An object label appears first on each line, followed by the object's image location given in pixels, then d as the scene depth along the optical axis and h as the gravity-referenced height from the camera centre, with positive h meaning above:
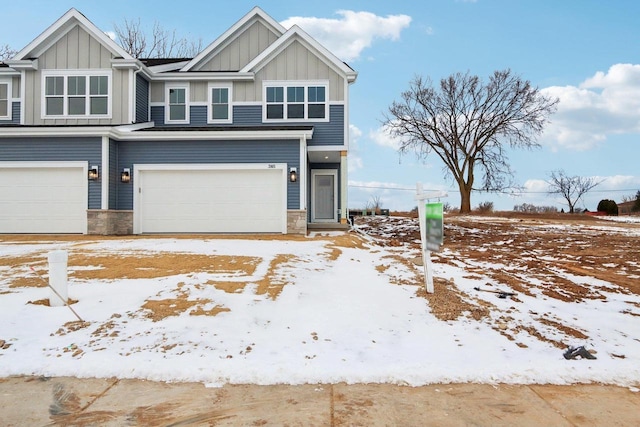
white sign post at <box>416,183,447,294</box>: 5.78 -0.45
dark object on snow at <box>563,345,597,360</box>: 3.80 -1.38
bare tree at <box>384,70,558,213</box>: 28.55 +6.34
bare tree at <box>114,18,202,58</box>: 28.25 +11.91
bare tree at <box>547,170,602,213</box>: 42.41 +2.23
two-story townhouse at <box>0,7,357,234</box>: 12.58 +2.24
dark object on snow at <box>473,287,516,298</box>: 5.86 -1.27
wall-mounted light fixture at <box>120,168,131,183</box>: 12.95 +0.95
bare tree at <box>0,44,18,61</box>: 25.06 +9.53
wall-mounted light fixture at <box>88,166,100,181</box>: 12.38 +0.96
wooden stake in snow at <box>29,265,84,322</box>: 4.95 -1.16
